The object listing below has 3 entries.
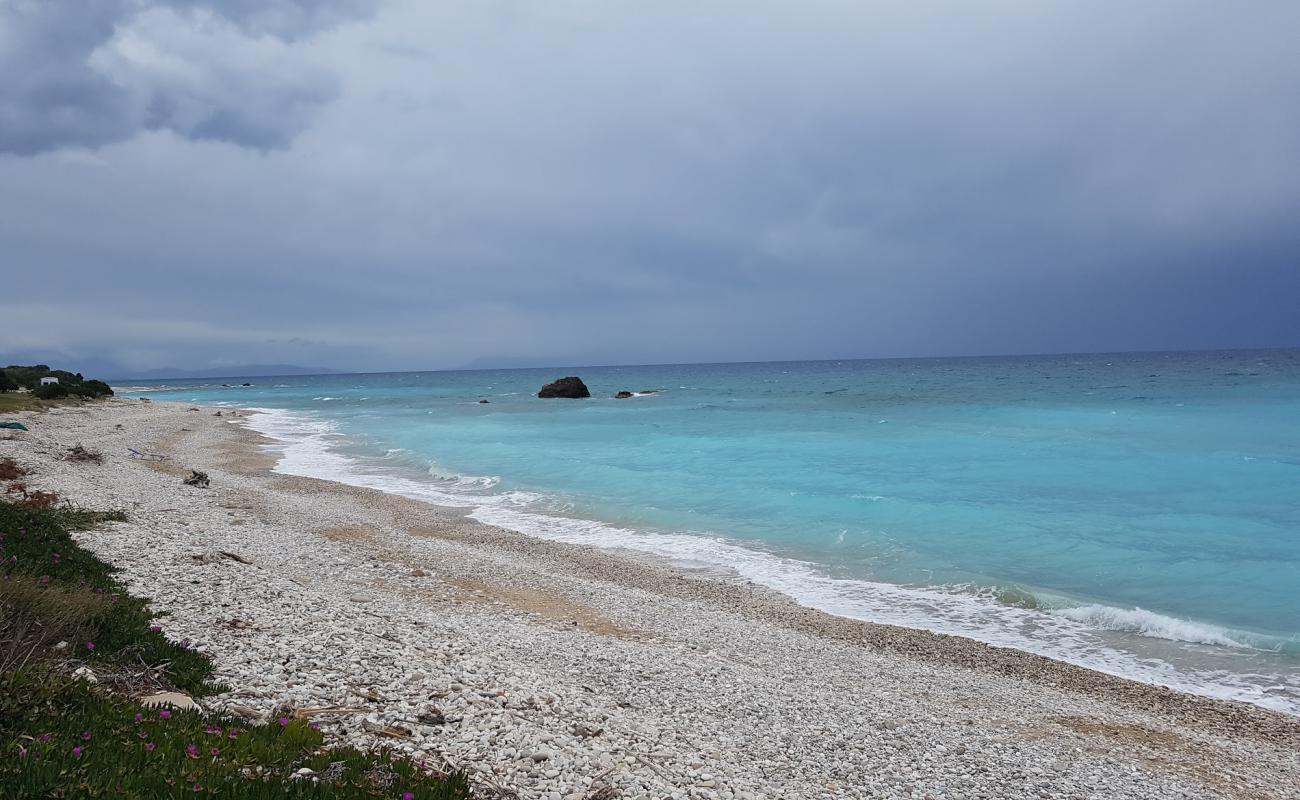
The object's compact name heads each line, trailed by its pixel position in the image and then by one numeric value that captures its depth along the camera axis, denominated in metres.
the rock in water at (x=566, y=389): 97.00
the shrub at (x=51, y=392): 60.31
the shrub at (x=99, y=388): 75.68
